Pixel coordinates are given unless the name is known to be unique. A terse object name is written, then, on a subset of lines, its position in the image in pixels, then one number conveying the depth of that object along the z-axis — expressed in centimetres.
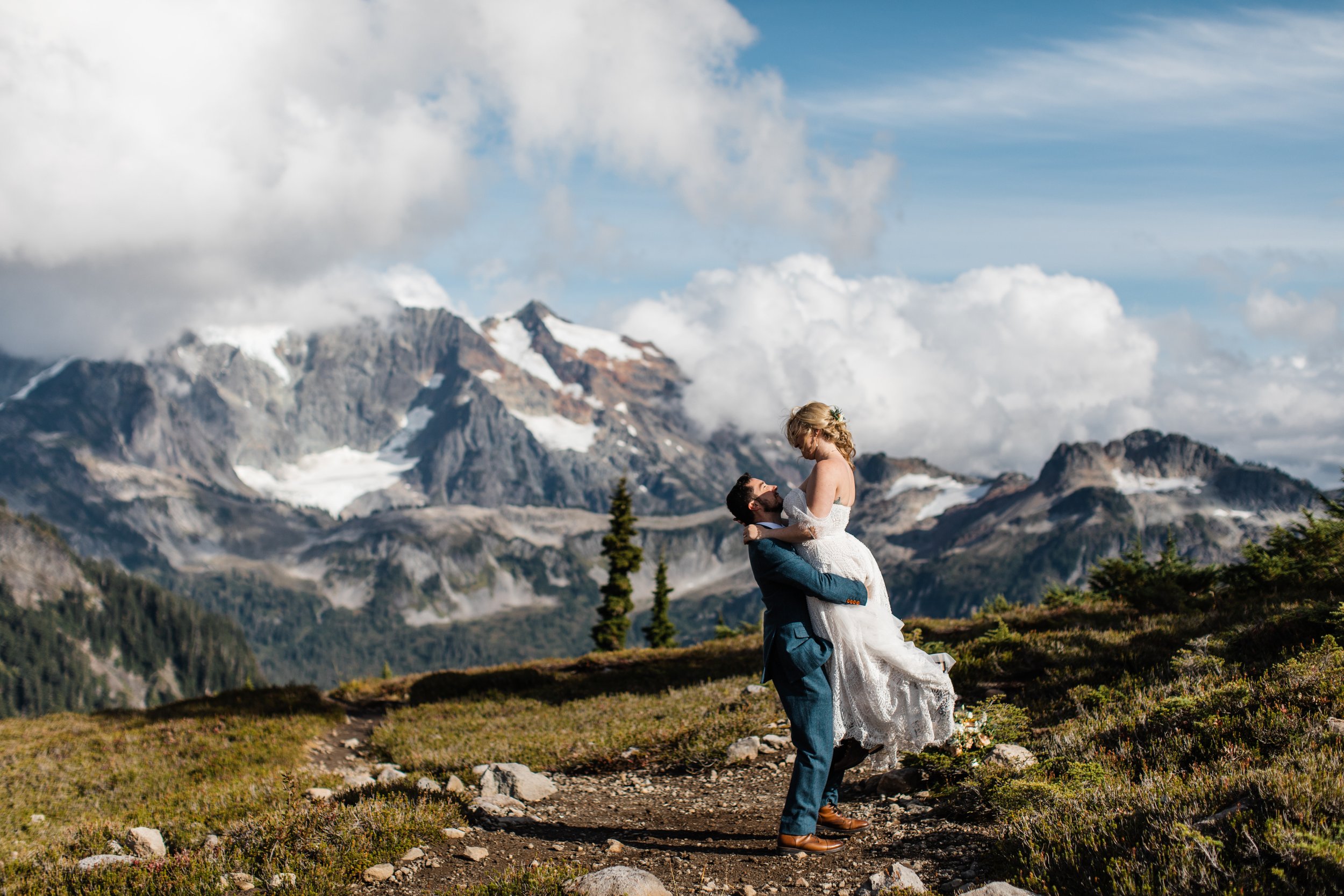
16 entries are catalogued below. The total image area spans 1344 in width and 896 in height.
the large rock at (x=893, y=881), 695
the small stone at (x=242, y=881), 843
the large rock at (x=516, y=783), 1162
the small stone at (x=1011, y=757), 930
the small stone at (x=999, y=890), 618
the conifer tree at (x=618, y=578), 6197
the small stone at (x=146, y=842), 1022
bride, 771
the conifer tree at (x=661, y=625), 6656
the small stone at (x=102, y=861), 929
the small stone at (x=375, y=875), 845
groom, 770
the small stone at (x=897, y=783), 1004
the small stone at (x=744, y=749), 1270
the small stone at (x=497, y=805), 1047
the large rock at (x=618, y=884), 713
